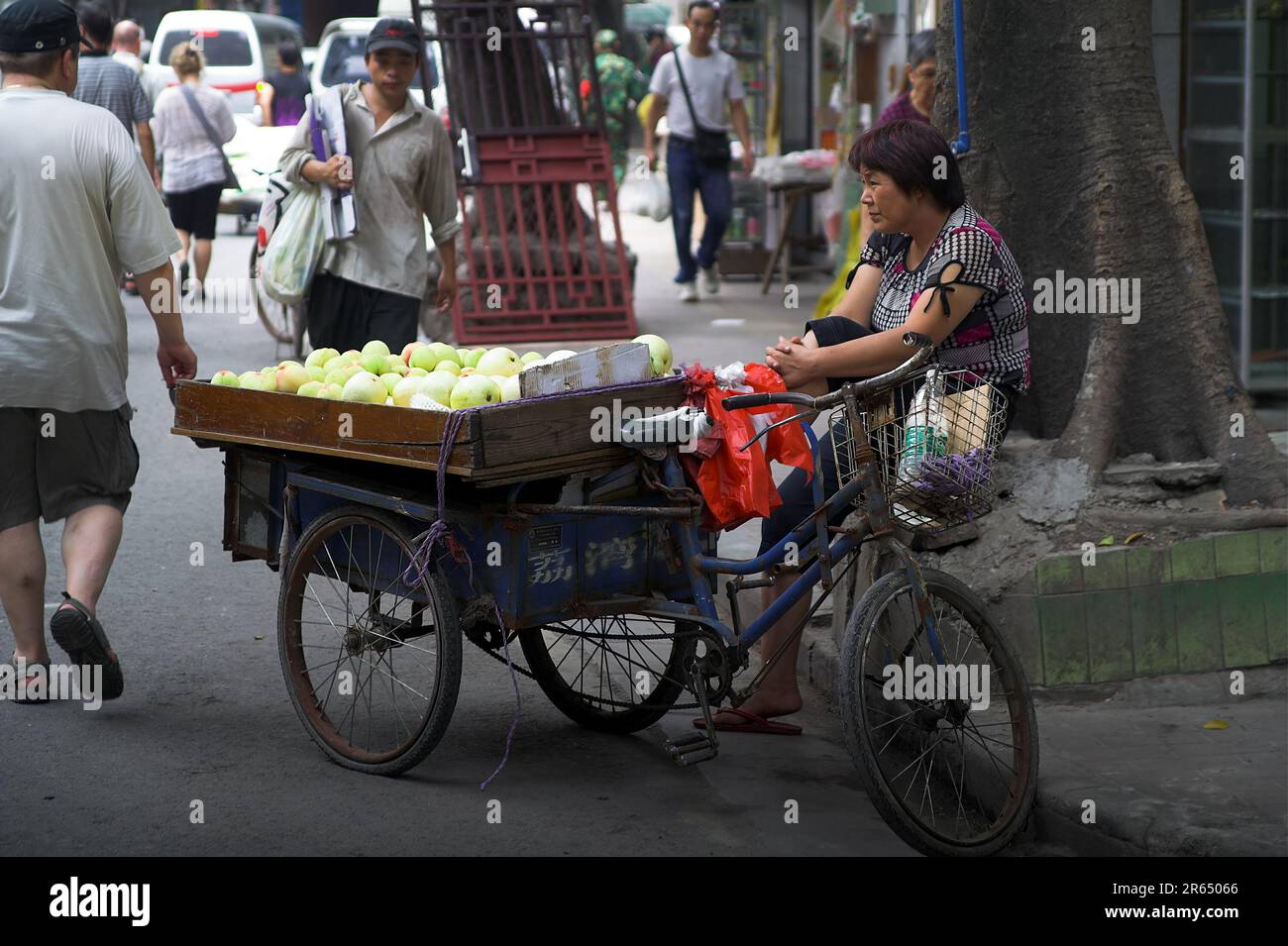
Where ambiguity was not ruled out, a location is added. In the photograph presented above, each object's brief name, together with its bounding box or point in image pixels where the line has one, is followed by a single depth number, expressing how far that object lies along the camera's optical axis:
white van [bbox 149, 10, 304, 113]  45.53
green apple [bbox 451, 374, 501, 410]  8.33
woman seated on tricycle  8.58
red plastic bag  8.37
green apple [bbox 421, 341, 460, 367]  9.50
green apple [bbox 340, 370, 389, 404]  8.61
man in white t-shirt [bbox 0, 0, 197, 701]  9.91
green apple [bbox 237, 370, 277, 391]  9.10
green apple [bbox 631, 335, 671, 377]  8.78
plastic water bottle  7.74
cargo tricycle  7.91
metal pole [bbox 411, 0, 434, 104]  14.75
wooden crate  7.85
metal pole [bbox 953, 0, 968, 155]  10.39
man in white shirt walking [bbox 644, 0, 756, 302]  25.84
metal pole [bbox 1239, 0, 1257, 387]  16.05
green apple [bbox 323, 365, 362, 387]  9.09
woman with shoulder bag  24.86
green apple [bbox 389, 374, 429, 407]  8.49
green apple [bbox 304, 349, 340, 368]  9.76
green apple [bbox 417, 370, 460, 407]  8.48
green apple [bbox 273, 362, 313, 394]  9.03
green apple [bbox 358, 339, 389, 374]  9.40
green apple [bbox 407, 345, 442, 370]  9.47
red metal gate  22.97
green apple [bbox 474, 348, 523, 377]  9.16
